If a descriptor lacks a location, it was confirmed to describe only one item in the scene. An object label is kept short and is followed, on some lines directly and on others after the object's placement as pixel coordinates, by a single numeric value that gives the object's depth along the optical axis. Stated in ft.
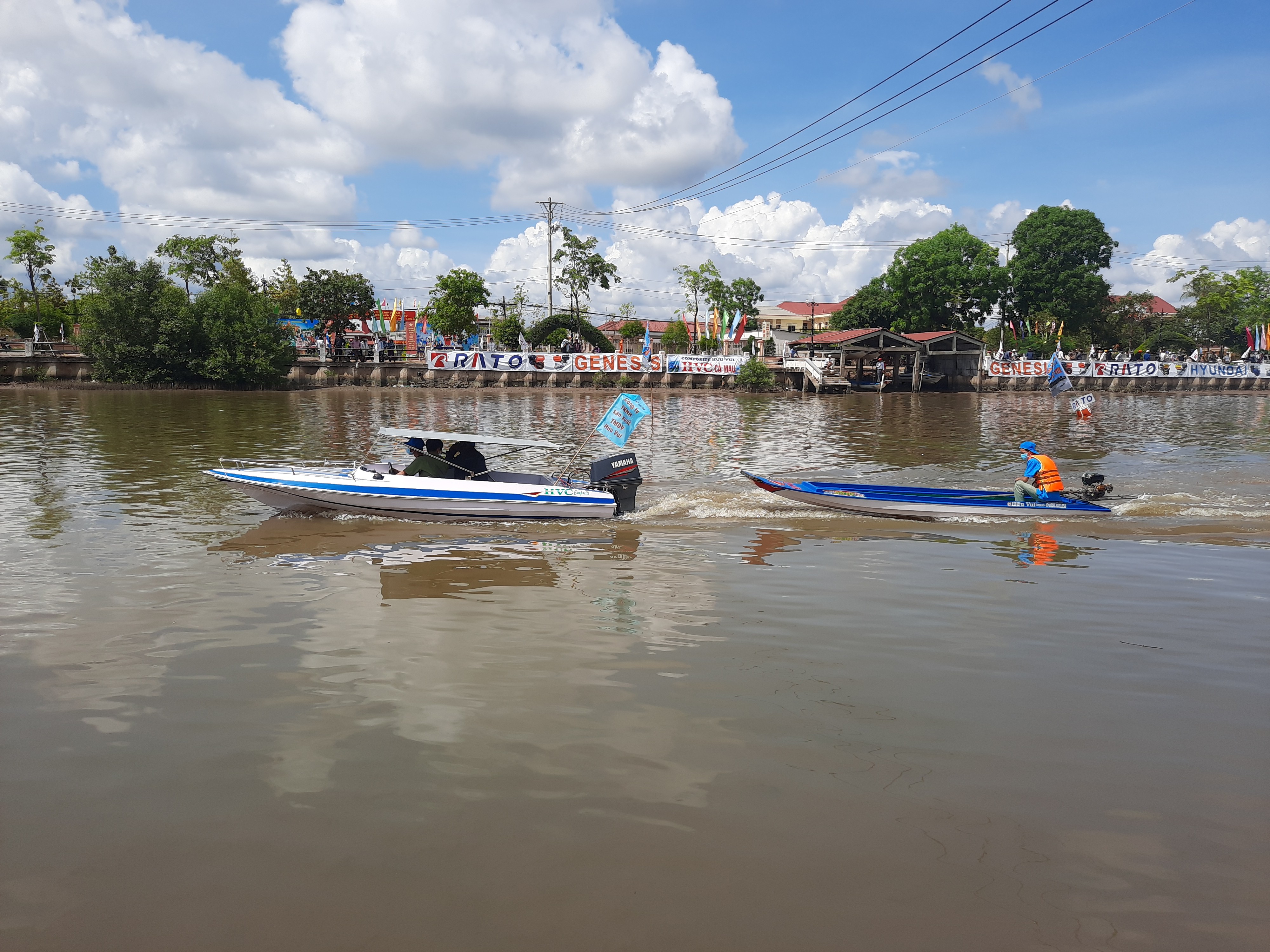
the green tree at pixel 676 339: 280.51
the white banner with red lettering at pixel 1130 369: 220.43
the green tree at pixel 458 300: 207.82
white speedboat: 44.16
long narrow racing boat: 47.47
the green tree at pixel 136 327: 154.61
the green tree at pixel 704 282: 245.04
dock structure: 203.62
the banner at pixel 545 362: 188.55
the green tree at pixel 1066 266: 246.88
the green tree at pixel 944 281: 239.71
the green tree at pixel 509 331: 226.17
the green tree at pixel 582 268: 211.82
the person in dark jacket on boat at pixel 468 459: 46.52
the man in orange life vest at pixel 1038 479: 47.67
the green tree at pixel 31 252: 194.90
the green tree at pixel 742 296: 248.52
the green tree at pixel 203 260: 196.95
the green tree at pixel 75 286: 218.79
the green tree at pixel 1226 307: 279.08
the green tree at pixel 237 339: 160.76
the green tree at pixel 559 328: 215.10
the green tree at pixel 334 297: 195.83
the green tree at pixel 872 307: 246.27
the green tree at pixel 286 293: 211.00
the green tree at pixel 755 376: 196.65
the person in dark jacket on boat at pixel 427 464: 44.88
